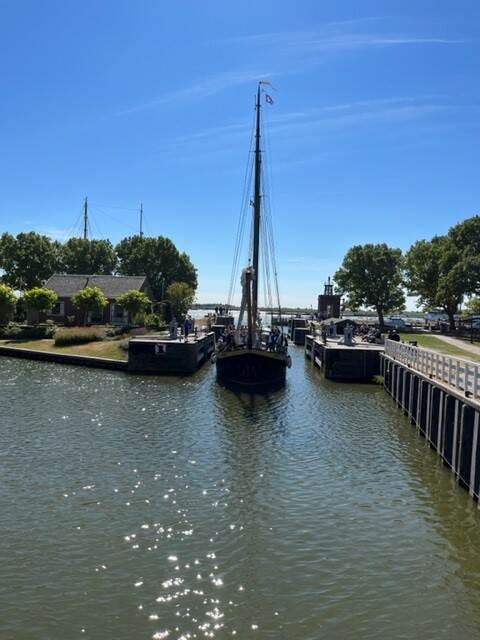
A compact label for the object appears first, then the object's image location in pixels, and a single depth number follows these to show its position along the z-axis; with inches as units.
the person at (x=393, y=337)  1615.4
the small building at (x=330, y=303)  3047.0
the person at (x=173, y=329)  1676.7
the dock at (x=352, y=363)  1471.5
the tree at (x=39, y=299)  2155.5
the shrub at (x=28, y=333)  2010.1
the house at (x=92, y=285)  2464.3
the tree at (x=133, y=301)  2126.0
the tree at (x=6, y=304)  2046.0
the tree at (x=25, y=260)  3056.1
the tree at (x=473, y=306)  2405.8
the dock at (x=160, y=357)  1491.1
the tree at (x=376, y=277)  3154.5
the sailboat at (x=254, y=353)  1310.3
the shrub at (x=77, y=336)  1822.1
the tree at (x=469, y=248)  2294.5
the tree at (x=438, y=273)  2327.8
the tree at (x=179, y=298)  2957.7
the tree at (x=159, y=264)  3484.3
